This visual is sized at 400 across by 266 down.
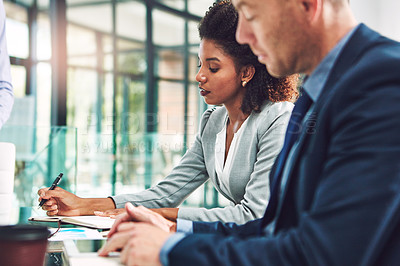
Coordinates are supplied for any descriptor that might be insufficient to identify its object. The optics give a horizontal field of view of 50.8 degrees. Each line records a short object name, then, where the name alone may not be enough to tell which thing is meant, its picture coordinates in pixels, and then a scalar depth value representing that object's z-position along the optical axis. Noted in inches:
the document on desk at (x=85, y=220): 48.5
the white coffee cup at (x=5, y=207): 60.0
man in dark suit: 21.7
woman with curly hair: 59.6
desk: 30.6
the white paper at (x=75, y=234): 43.3
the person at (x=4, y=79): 74.2
